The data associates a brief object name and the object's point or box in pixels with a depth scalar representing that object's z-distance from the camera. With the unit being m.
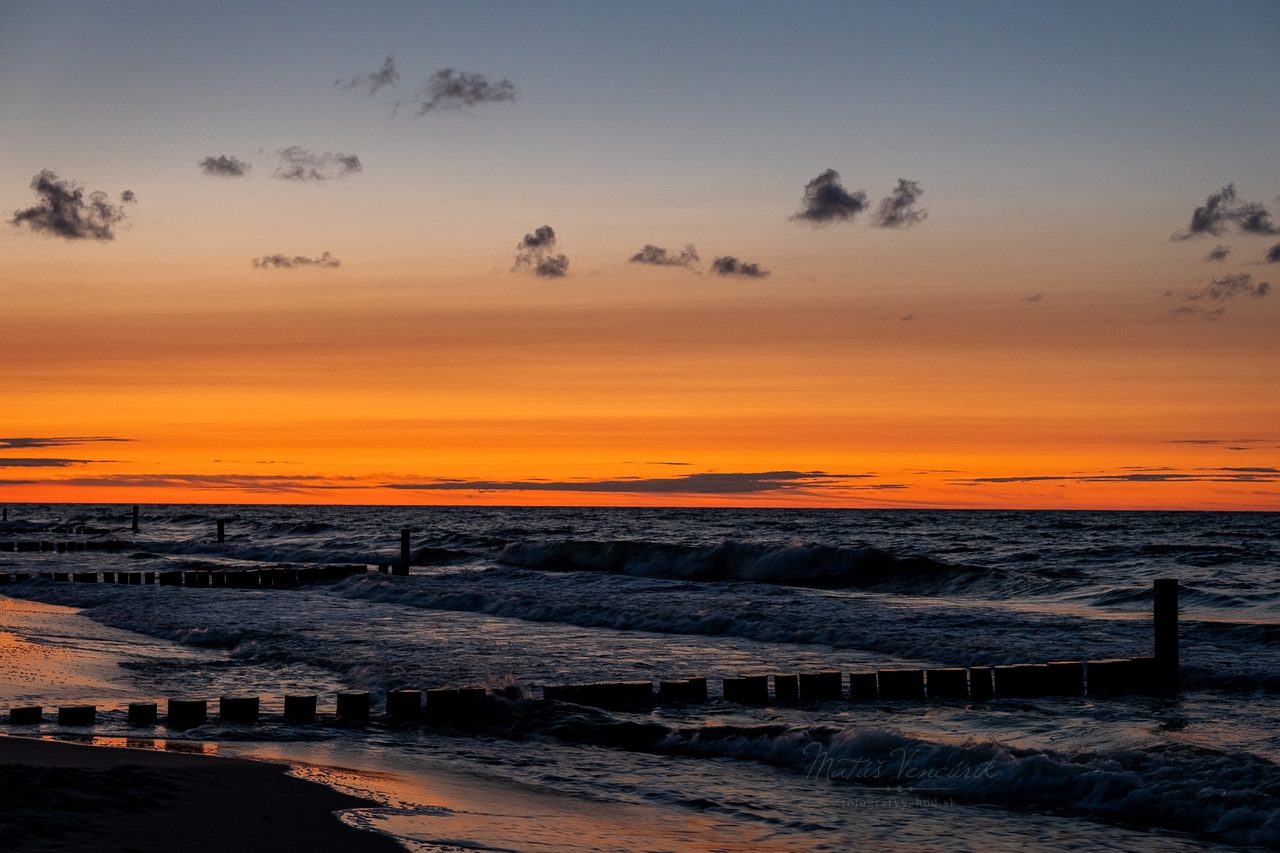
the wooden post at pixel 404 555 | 41.34
